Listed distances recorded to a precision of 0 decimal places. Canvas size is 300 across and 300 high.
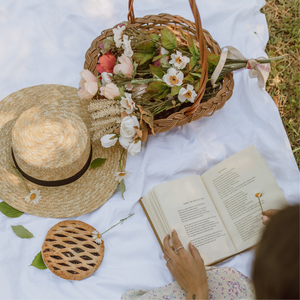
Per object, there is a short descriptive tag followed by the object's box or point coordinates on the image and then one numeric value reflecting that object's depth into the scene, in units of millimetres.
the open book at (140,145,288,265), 1067
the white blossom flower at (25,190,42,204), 1020
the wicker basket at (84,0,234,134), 1010
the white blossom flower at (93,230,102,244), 1051
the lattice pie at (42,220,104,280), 999
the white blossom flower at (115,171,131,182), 1090
